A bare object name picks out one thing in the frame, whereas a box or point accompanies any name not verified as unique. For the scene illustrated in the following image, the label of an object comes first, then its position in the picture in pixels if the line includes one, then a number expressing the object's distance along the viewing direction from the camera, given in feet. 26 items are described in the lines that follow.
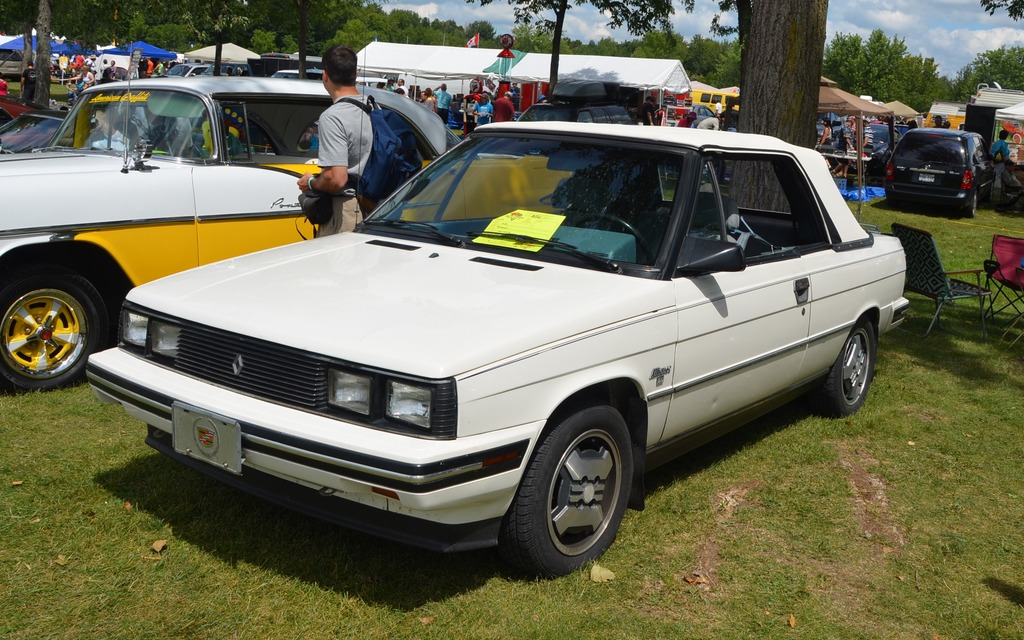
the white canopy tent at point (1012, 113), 67.56
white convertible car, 10.89
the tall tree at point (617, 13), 91.91
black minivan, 63.72
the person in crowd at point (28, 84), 100.84
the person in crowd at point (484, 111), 109.09
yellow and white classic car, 18.80
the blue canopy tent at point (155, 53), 169.37
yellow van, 192.54
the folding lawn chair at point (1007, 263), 28.73
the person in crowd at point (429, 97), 104.62
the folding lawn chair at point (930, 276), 29.17
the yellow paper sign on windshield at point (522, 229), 14.62
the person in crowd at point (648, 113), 86.22
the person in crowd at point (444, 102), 113.39
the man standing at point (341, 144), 18.71
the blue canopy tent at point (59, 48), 181.44
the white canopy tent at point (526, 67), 118.21
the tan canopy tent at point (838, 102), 78.38
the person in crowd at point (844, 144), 81.00
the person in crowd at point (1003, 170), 71.77
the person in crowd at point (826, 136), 83.25
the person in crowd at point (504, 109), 78.33
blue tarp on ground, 68.23
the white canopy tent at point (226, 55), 175.22
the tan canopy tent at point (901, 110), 147.28
